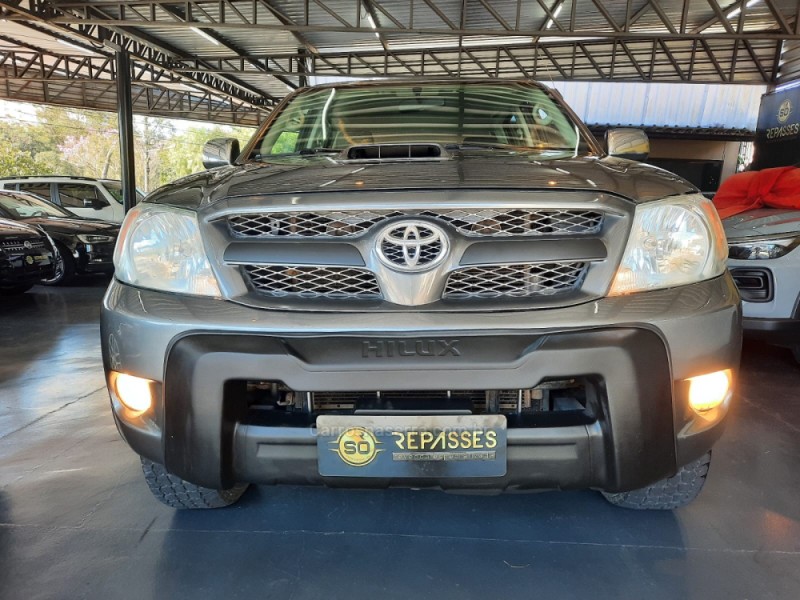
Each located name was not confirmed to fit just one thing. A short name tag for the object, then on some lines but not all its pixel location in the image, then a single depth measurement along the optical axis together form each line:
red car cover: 3.65
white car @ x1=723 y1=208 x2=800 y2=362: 3.04
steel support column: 10.52
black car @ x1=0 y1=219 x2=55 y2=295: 5.48
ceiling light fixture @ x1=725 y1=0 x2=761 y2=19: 9.11
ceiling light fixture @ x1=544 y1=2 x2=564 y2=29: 9.10
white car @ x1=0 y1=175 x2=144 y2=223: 8.74
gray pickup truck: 1.29
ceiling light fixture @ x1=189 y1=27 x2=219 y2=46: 10.27
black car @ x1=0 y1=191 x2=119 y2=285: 6.96
